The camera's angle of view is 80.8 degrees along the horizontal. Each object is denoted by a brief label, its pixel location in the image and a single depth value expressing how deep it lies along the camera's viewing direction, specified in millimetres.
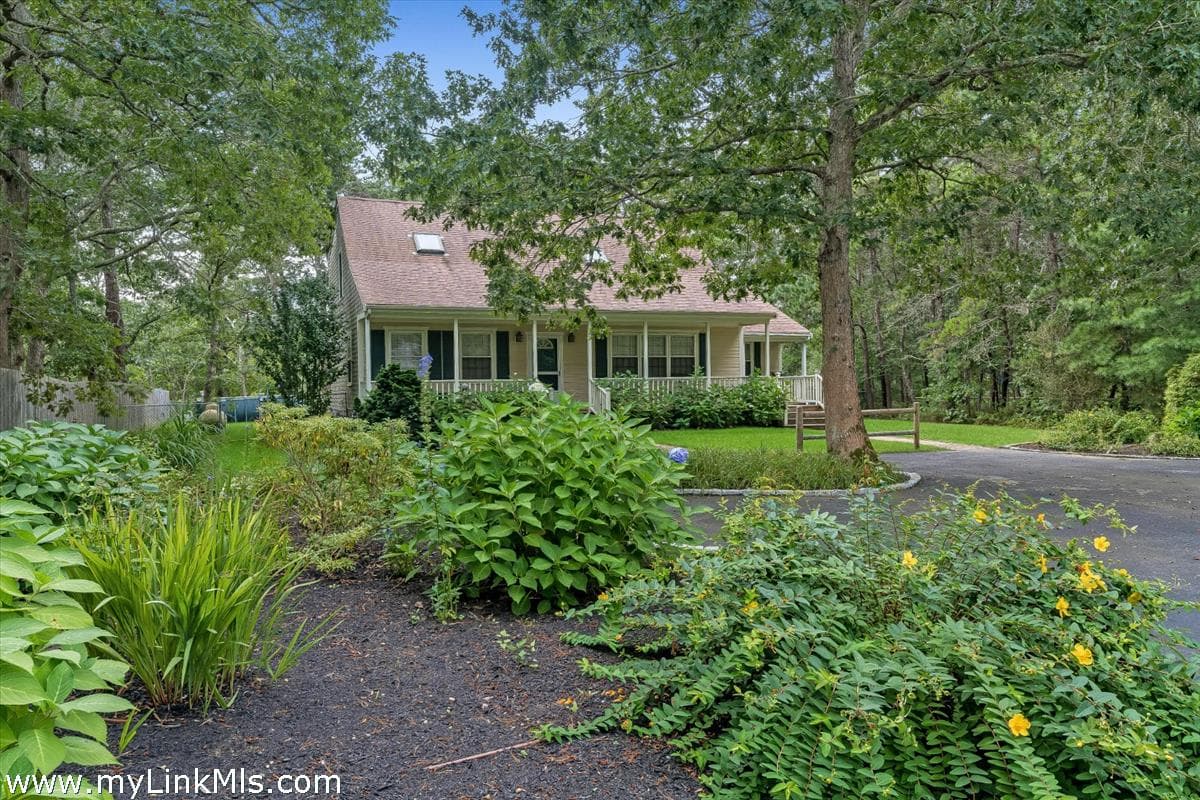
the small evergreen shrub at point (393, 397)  12695
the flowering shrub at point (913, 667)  1838
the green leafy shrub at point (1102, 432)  14305
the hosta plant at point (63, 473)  3520
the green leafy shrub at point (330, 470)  4379
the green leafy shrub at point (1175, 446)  12867
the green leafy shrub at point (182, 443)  6168
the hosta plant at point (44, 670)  1294
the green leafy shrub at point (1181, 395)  14430
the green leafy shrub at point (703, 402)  17797
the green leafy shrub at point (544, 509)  3328
